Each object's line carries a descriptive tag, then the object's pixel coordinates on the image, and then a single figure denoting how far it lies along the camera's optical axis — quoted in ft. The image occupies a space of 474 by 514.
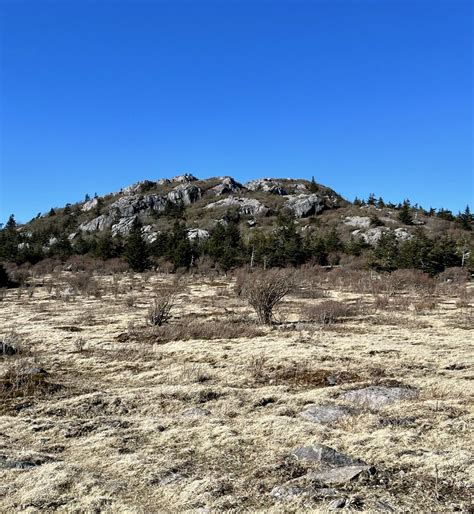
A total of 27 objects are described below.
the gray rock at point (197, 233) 273.13
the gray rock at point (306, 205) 354.33
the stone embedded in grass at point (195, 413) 28.44
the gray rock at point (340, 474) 19.07
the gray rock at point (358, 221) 295.56
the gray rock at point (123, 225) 327.67
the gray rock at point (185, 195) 407.56
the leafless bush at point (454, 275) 150.34
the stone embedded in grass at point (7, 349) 46.91
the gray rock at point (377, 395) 29.81
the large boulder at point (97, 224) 350.23
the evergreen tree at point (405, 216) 294.25
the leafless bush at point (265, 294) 69.05
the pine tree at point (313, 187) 439.63
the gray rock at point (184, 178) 480.27
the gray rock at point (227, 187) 426.92
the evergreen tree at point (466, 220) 281.99
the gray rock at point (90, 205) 420.11
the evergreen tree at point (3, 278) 137.90
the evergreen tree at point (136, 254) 200.75
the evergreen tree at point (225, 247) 187.62
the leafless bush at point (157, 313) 66.49
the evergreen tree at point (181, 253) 198.18
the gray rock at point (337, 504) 16.84
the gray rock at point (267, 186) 434.71
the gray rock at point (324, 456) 20.92
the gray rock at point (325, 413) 27.25
